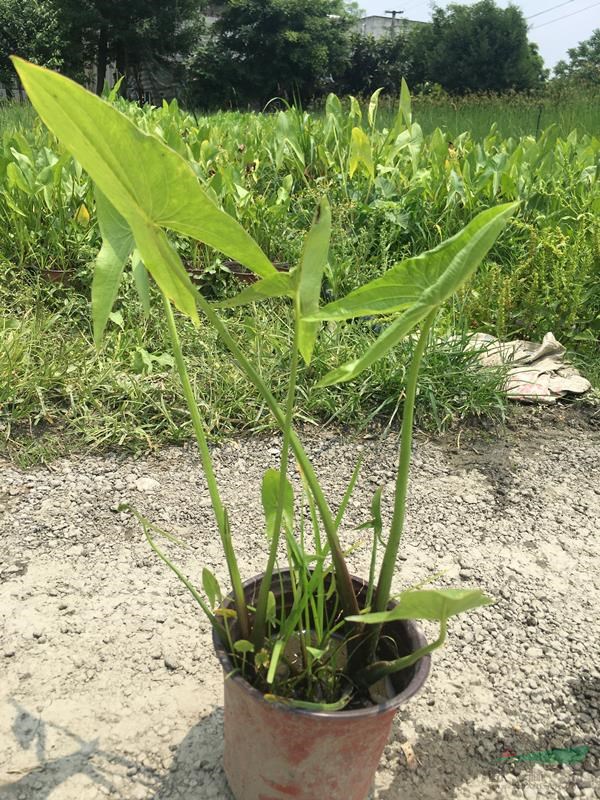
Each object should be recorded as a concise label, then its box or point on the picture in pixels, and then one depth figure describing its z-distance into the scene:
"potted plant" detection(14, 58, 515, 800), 0.73
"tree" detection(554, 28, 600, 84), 48.31
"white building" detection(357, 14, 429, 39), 35.79
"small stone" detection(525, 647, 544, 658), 1.64
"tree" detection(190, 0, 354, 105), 26.17
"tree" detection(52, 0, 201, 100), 23.03
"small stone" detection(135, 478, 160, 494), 2.13
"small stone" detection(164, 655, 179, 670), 1.56
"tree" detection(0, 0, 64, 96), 20.12
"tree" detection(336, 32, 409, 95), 31.27
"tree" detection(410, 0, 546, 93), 30.91
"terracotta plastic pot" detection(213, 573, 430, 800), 1.02
